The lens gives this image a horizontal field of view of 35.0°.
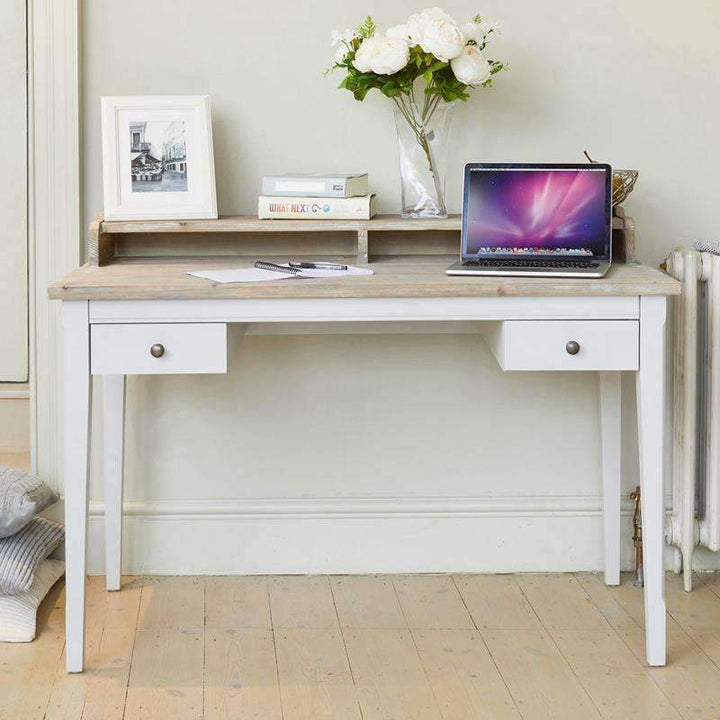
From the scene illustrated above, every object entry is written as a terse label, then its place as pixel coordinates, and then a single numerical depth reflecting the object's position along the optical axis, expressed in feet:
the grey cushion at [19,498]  8.32
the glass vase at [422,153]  8.52
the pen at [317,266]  7.71
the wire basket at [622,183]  8.41
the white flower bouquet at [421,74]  8.00
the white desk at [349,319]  7.16
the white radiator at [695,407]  8.56
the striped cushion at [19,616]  7.92
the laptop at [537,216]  7.91
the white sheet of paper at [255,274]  7.38
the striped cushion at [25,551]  8.14
